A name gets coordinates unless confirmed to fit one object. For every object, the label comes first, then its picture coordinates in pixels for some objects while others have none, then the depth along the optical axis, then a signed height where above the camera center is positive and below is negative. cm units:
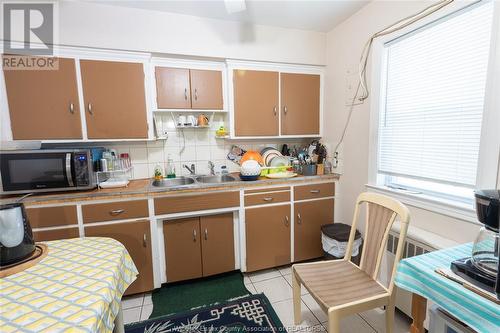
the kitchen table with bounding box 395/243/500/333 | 71 -56
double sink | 227 -42
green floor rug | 182 -133
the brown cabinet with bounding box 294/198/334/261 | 234 -91
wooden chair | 121 -87
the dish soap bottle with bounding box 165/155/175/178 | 239 -30
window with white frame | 130 +21
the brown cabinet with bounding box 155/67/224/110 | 215 +50
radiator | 147 -88
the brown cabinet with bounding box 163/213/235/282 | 202 -97
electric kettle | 89 -38
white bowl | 219 -28
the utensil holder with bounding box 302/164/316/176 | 242 -34
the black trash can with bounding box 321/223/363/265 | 197 -92
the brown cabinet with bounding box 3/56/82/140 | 181 +32
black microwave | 167 -22
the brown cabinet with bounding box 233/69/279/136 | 231 +38
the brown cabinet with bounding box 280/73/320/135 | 247 +38
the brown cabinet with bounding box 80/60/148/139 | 195 +37
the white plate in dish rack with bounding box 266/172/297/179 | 232 -38
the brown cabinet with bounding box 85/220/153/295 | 182 -84
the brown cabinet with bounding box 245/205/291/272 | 220 -96
